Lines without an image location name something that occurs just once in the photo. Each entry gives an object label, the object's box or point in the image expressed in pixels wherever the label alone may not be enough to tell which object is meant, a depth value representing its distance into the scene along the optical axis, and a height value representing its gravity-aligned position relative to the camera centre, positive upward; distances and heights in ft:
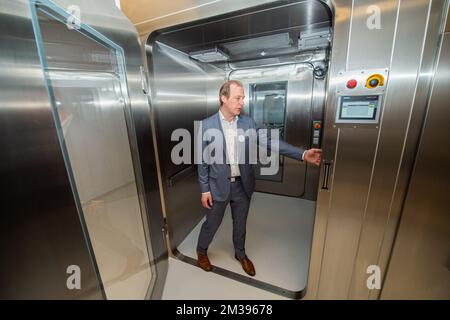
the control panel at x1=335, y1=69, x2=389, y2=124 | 3.17 +0.28
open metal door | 2.89 -0.37
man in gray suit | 4.92 -1.50
